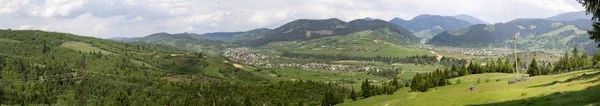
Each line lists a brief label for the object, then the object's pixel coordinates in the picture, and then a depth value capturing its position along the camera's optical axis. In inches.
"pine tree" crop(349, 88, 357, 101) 6545.3
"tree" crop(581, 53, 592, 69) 5438.0
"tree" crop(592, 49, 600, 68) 5329.7
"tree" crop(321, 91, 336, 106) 6412.4
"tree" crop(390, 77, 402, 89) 6870.6
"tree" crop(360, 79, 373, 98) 6625.0
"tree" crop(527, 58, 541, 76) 5896.2
